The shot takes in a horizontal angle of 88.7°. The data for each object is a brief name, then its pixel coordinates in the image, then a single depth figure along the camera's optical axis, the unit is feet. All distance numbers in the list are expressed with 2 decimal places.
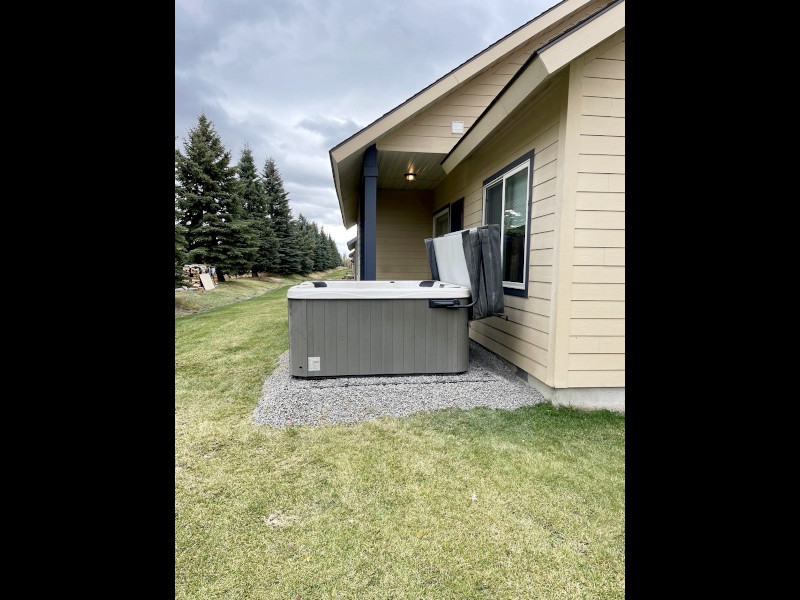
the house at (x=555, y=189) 9.72
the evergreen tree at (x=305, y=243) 83.19
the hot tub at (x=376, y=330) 12.08
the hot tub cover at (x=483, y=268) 11.82
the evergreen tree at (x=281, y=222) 77.06
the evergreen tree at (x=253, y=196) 69.14
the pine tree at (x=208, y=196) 50.62
